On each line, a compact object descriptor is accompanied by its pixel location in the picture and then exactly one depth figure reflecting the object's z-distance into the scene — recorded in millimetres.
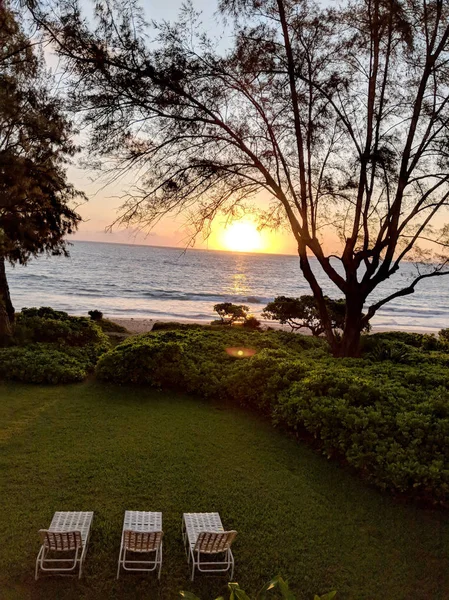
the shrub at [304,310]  18484
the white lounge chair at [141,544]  4504
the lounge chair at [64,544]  4430
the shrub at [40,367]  10514
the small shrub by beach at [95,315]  23516
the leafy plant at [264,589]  3127
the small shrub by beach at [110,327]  19219
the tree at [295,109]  8742
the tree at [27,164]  11344
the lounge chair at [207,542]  4504
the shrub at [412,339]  15047
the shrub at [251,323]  22703
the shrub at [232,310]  23125
